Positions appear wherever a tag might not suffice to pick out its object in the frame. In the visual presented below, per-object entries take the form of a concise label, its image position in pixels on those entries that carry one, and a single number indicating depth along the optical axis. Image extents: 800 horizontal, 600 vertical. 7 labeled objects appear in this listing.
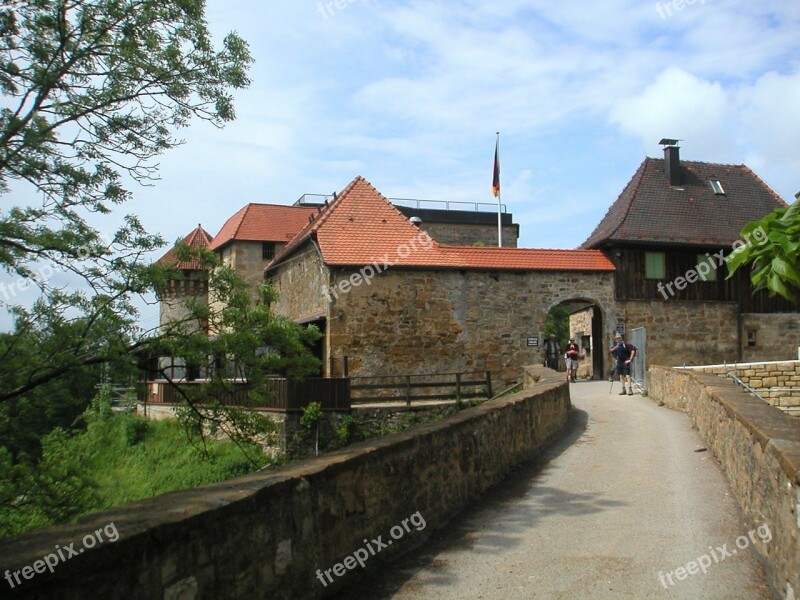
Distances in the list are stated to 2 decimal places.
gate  21.00
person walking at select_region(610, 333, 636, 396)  20.45
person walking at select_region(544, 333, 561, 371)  26.47
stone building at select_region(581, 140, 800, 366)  27.69
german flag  33.43
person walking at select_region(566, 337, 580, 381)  25.88
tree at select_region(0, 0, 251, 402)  9.37
